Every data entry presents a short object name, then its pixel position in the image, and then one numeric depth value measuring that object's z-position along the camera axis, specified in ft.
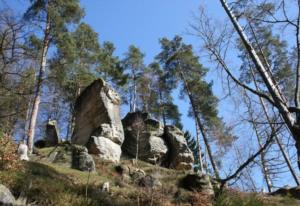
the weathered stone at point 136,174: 40.93
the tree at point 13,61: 26.91
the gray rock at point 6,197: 19.33
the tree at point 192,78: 76.33
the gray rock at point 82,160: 41.06
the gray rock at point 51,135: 61.93
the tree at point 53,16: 59.93
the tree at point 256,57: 19.33
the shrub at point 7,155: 27.30
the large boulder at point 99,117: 56.39
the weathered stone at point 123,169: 45.11
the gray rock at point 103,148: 52.37
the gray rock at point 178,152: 62.15
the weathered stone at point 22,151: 37.62
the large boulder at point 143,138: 63.05
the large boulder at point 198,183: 35.91
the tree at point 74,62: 56.54
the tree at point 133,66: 92.07
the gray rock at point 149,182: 36.06
